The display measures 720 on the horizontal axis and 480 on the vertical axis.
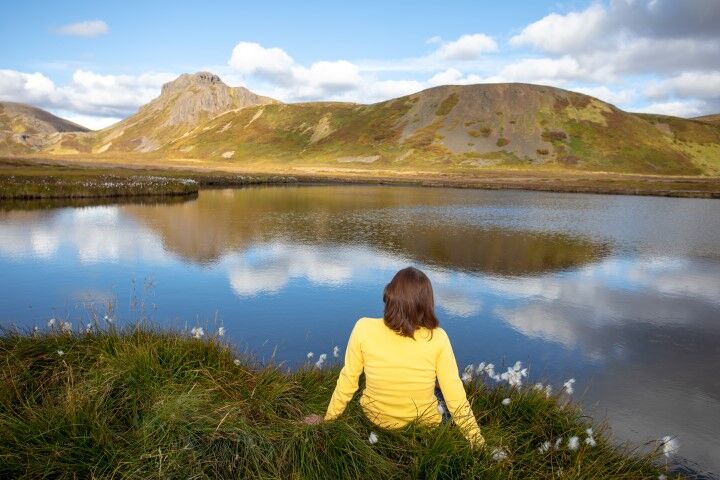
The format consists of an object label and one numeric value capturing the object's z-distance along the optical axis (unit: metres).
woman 4.71
